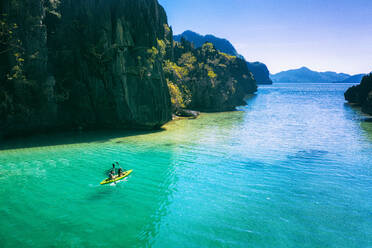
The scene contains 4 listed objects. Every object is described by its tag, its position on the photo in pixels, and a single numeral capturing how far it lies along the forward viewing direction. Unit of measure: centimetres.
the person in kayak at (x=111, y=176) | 1950
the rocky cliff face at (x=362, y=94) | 6373
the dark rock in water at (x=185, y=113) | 5709
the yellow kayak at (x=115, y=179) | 1919
